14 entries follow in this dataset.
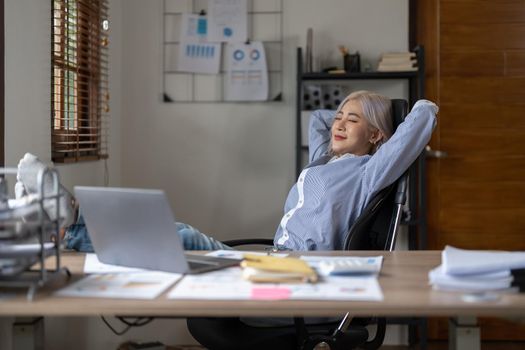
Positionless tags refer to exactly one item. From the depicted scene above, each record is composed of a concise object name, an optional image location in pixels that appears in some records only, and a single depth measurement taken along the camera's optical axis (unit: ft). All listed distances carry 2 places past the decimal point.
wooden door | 13.09
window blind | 10.90
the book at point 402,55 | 13.20
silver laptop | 5.47
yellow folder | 5.42
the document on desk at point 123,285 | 5.08
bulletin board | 13.97
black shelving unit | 13.12
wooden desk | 4.75
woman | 8.37
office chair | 7.53
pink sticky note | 4.96
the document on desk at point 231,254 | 6.64
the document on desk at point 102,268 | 5.94
